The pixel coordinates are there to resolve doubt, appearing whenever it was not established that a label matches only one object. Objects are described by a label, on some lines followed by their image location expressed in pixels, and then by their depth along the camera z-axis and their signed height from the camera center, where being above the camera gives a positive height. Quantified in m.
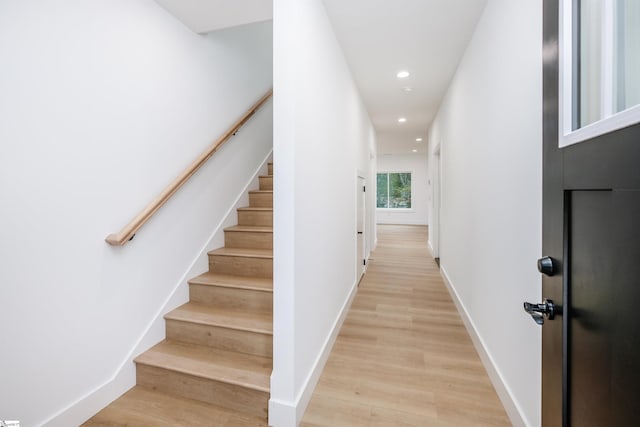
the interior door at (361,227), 4.06 -0.28
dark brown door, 0.62 -0.14
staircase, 1.68 -0.98
